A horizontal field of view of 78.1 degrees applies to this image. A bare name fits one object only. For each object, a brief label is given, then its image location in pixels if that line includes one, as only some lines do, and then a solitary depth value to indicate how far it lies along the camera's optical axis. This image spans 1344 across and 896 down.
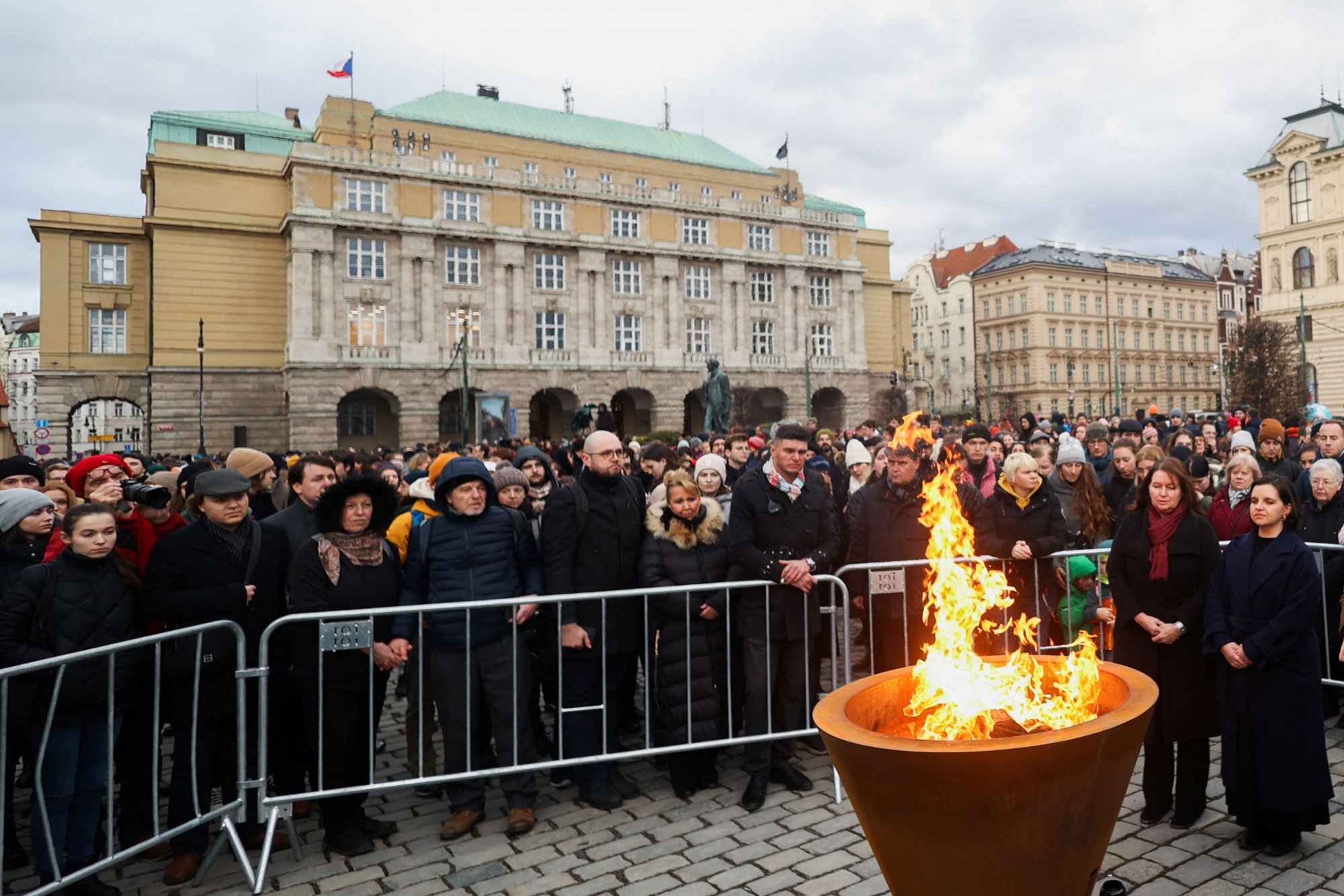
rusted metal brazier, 2.62
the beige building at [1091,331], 71.19
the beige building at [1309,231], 45.00
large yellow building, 41.59
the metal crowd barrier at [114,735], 3.90
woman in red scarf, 4.67
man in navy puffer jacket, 5.20
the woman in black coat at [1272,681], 4.23
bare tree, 30.61
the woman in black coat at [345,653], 4.84
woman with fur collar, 5.42
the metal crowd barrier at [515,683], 4.64
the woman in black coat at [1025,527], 6.20
